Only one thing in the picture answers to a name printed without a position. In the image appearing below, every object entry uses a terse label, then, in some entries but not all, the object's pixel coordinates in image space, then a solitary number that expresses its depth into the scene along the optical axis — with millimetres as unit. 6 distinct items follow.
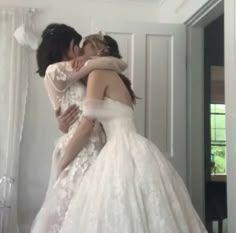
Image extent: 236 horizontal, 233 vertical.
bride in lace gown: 1526
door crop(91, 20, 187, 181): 2478
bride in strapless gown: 1345
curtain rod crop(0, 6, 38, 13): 2841
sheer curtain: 2740
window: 4421
